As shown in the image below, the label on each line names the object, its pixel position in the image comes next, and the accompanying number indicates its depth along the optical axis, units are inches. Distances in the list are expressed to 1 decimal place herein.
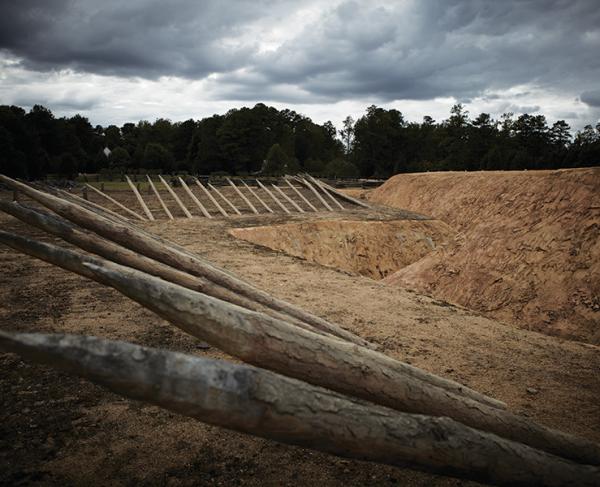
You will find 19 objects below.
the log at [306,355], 71.9
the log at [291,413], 49.7
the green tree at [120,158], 2024.5
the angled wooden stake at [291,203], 628.4
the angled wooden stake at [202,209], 563.7
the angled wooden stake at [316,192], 672.2
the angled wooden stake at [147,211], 524.6
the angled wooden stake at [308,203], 645.9
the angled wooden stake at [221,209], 579.8
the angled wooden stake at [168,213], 538.1
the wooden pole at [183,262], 142.0
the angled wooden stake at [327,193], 686.8
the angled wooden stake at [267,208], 610.4
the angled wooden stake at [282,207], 615.3
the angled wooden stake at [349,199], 706.4
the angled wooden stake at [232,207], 597.9
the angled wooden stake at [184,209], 551.7
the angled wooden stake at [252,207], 605.1
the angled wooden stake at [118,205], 525.1
